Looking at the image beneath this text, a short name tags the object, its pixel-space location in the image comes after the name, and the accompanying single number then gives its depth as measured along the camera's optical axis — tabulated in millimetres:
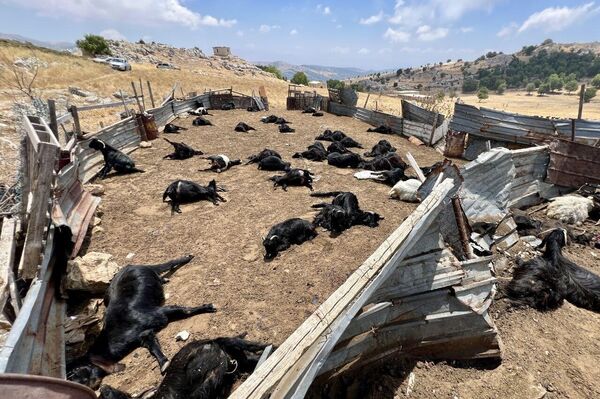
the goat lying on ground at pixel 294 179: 9266
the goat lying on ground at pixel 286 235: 5840
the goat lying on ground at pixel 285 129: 16706
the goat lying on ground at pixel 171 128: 15343
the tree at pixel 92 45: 48188
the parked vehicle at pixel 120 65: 38322
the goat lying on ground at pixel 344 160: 11273
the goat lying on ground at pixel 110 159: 9484
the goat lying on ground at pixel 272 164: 10469
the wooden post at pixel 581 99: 10246
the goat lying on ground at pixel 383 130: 17344
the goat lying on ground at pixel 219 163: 10570
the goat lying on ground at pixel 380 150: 13023
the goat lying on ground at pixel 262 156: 11242
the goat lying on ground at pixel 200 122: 17281
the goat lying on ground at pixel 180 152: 11461
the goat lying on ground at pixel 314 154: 11945
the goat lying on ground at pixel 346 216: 6727
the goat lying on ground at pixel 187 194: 7832
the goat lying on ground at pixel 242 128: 16484
